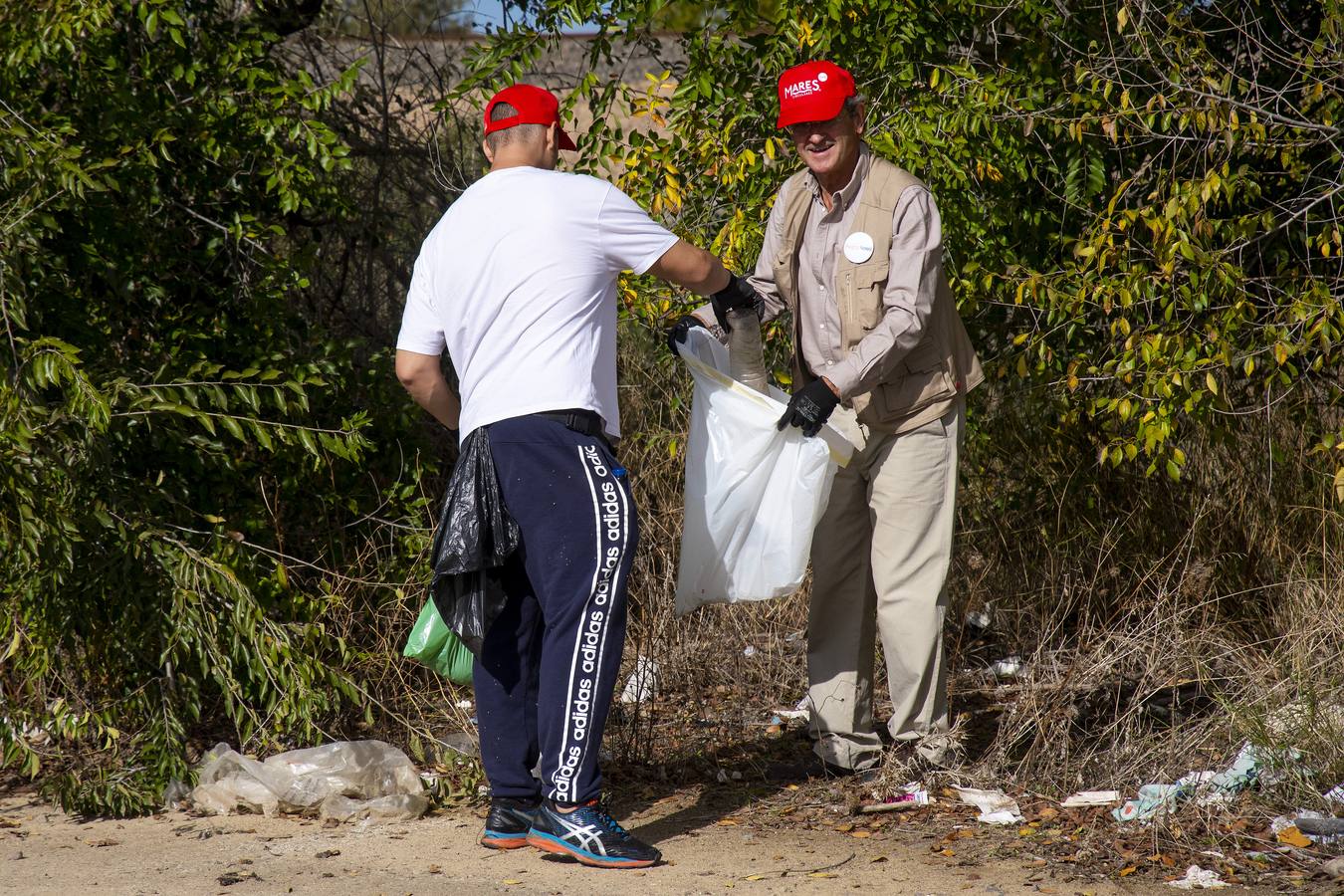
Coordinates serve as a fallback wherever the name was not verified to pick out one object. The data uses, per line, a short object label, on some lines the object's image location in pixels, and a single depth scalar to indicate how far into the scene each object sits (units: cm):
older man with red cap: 793
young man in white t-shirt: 712
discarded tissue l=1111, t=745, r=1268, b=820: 766
